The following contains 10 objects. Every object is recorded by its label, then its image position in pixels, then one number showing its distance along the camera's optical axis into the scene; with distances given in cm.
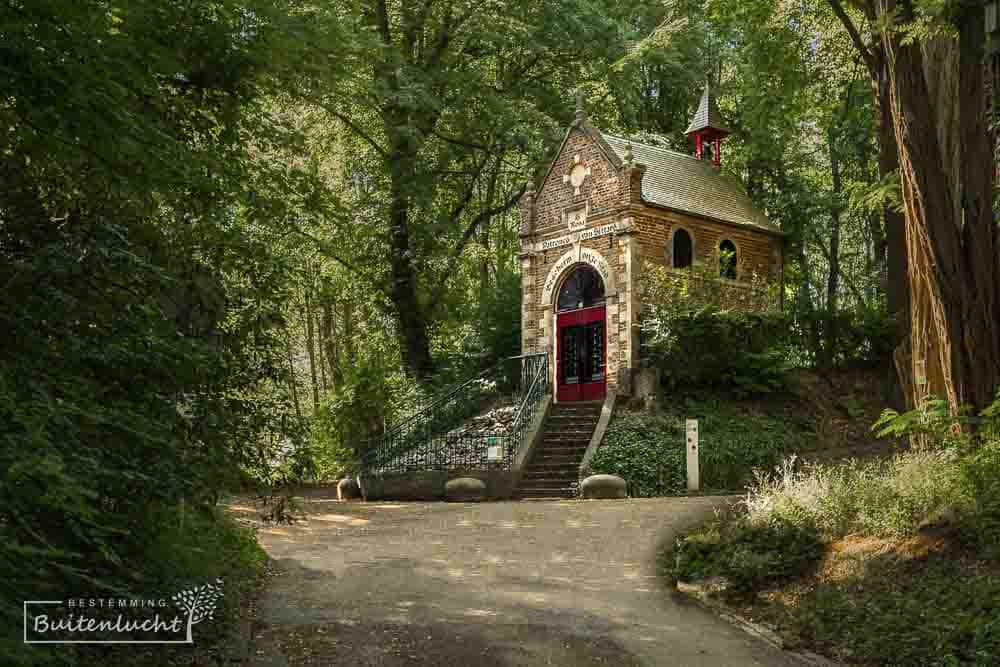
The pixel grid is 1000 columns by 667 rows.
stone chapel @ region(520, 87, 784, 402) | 2242
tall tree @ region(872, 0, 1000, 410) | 977
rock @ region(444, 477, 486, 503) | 1852
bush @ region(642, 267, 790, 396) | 2117
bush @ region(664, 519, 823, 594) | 899
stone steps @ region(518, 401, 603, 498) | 1903
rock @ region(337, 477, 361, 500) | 1992
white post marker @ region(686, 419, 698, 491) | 1803
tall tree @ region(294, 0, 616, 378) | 2447
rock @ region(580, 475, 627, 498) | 1759
